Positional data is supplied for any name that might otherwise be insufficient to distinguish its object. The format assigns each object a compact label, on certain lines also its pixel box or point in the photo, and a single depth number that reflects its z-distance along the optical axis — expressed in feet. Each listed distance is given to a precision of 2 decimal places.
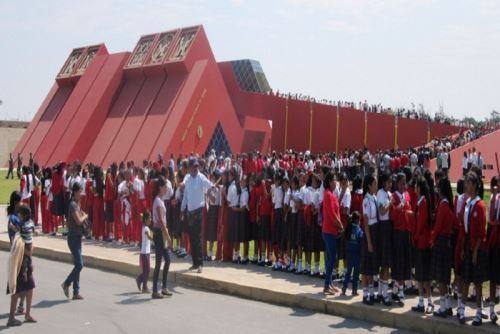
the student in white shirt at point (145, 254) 35.32
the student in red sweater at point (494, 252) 26.76
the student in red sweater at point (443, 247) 27.63
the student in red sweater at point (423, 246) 28.55
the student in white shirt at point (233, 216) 42.70
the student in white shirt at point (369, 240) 30.48
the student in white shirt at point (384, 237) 30.45
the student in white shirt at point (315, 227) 36.86
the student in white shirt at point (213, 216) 44.57
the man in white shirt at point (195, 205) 39.29
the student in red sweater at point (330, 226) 32.22
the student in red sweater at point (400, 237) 30.40
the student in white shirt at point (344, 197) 33.42
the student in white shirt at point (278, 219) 39.91
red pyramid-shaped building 117.39
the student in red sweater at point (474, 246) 26.48
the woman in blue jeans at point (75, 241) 33.68
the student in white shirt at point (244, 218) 42.65
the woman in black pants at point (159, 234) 34.50
